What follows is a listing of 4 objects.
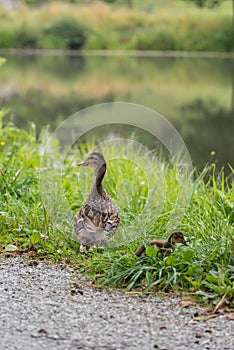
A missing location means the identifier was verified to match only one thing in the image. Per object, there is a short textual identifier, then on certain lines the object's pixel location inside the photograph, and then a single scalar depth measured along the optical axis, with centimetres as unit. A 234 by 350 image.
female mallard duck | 755
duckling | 690
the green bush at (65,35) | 5825
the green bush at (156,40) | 5647
